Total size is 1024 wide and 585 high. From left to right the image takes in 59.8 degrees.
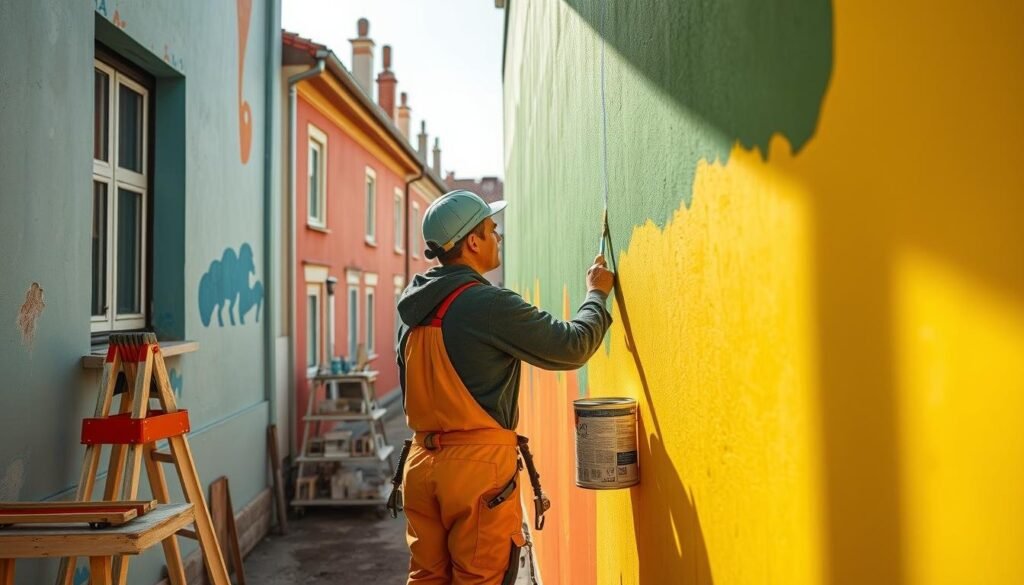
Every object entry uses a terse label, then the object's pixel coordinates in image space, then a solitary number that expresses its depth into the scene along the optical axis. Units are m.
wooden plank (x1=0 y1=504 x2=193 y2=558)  3.28
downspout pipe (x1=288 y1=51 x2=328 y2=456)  10.48
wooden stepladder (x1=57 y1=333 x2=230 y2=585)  4.35
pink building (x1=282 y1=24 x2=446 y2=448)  11.69
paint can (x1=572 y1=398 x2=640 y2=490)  2.23
